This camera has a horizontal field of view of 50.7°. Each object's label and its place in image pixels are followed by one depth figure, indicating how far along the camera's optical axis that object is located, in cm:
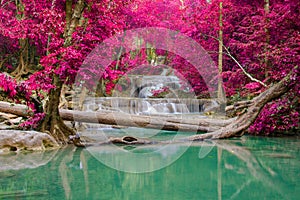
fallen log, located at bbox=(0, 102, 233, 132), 575
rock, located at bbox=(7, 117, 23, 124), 627
